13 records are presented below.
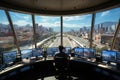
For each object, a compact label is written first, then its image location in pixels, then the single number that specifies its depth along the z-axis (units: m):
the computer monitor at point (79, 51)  2.11
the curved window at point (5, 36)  1.99
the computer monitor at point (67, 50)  2.29
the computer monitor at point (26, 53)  1.97
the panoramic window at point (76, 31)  2.48
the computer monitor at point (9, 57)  1.68
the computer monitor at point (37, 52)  2.12
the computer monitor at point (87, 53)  2.03
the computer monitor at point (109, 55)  1.74
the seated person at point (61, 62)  1.68
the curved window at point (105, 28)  2.04
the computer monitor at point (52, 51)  2.25
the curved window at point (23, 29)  2.18
